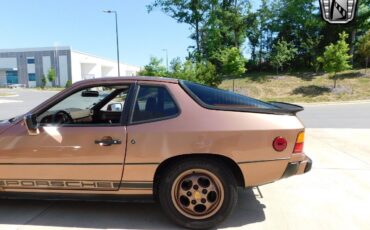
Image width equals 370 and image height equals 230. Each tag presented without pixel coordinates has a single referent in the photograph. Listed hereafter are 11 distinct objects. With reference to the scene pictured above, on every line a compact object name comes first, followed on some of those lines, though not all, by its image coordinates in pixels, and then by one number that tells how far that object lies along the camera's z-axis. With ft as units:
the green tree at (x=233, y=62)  87.40
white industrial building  245.24
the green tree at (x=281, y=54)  115.96
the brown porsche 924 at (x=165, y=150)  10.39
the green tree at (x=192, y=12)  130.93
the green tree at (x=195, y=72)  76.08
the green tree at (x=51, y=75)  226.79
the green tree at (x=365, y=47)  104.22
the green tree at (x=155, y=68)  76.09
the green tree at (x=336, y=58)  81.92
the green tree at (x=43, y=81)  235.81
